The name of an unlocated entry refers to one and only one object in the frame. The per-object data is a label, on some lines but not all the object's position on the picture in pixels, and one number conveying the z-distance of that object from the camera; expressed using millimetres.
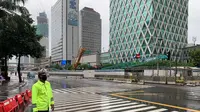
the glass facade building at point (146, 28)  79804
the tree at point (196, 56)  50113
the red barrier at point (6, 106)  6479
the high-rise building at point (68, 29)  123292
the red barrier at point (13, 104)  7594
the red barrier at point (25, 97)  10185
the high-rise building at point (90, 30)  126143
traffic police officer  3968
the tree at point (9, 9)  16009
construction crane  65714
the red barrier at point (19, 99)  8705
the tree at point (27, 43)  26084
